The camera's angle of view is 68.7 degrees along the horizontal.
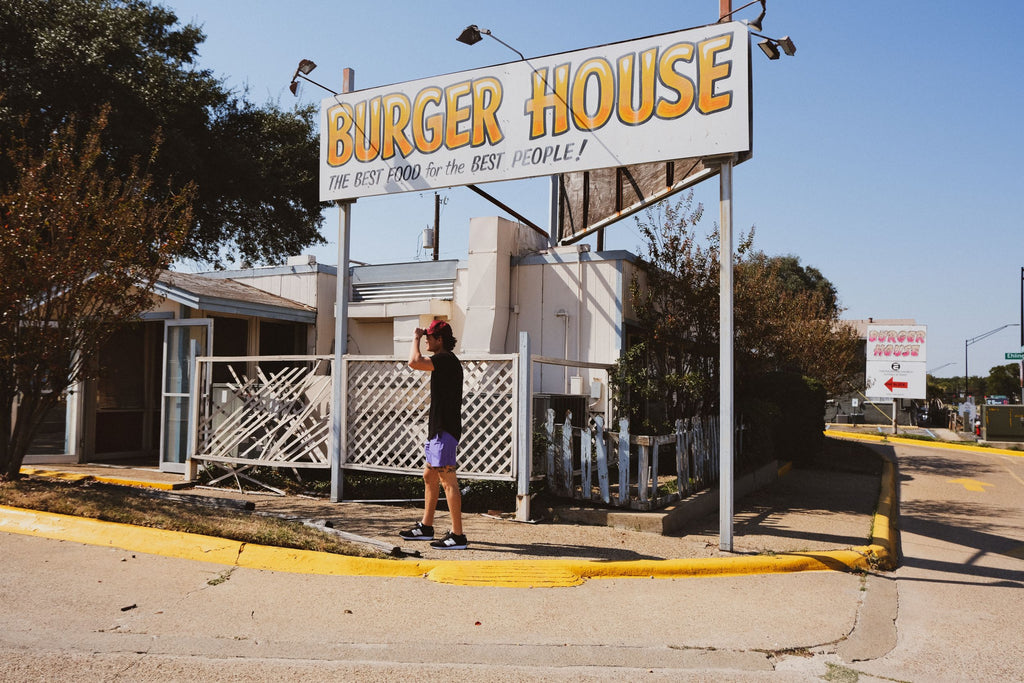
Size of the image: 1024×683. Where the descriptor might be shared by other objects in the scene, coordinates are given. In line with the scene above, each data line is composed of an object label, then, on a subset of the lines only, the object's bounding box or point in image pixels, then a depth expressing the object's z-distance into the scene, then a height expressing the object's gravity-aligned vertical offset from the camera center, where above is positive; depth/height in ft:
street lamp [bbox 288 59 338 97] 29.53 +12.48
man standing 20.15 -1.08
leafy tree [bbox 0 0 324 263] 57.31 +22.97
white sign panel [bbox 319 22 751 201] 22.49 +9.30
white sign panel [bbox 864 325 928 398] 73.82 +3.17
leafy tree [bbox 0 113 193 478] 24.56 +3.67
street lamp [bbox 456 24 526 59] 26.30 +12.41
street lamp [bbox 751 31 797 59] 22.45 +10.46
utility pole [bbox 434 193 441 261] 95.08 +22.01
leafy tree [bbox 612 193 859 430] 30.66 +2.62
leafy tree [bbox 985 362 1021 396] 191.45 +3.99
